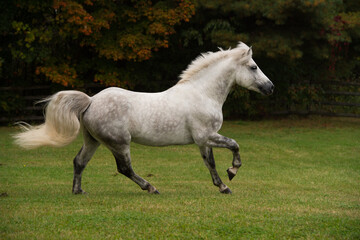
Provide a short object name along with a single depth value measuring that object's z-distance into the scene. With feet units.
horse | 52.37
